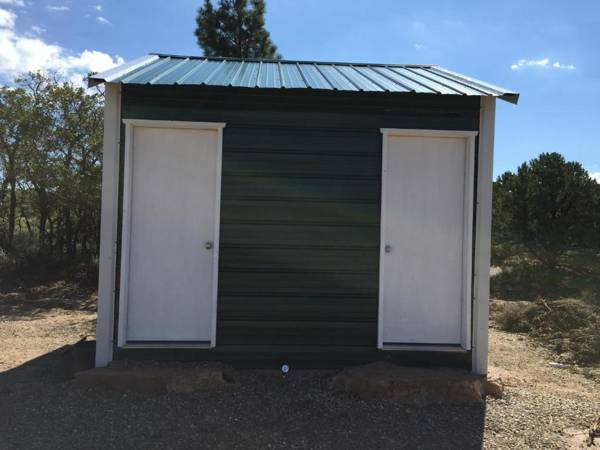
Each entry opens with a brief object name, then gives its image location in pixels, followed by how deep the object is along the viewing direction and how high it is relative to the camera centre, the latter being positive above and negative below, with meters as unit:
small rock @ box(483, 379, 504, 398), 4.35 -1.46
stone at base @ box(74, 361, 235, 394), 4.12 -1.40
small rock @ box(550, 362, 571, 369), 5.55 -1.56
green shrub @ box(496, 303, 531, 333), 7.39 -1.40
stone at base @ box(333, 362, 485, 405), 4.13 -1.39
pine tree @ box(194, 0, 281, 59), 11.43 +4.72
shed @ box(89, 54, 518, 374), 4.53 +0.03
